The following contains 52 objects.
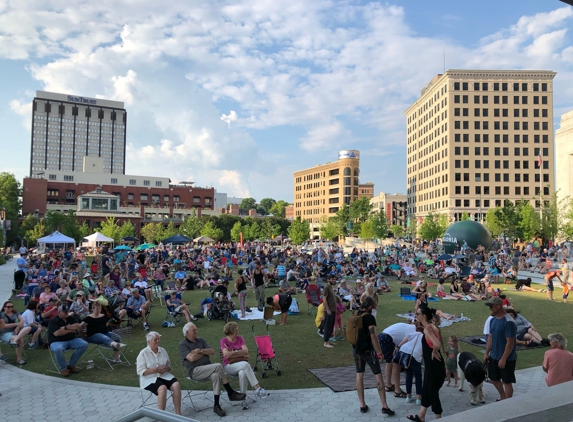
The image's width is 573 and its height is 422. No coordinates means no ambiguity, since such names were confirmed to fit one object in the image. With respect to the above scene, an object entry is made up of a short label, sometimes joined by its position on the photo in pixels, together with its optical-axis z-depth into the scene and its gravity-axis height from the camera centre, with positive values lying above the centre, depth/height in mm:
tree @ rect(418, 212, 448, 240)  66750 +856
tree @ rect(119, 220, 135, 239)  64475 +500
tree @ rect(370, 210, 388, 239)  79756 +1498
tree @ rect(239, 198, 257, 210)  194375 +13605
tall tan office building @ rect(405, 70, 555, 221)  87938 +20472
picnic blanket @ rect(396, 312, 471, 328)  13497 -2738
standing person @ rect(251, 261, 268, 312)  15461 -1777
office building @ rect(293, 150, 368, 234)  123750 +14266
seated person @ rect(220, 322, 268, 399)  7320 -2193
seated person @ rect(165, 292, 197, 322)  13630 -2311
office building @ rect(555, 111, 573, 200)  57062 +10799
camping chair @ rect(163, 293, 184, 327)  13841 -2710
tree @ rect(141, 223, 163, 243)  70706 +223
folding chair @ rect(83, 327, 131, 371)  9586 -2857
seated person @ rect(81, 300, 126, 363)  9570 -2185
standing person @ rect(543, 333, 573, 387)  6434 -1893
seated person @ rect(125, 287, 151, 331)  13086 -2242
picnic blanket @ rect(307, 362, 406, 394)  7994 -2787
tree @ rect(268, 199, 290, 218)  181000 +10910
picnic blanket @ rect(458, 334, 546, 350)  10672 -2703
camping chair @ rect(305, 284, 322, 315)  15539 -2176
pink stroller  8730 -2350
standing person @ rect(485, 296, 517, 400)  6590 -1752
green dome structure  40500 +2
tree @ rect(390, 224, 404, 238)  97375 +1197
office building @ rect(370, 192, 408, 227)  125188 +8893
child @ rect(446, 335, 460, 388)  8047 -2306
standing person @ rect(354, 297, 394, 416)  6695 -1855
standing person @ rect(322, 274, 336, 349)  11016 -1954
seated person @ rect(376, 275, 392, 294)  21406 -2535
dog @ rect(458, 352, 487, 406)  7012 -2250
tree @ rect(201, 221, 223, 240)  73394 +326
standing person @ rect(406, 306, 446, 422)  6000 -1827
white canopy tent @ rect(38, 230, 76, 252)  30688 -450
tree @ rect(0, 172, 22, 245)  67875 +6367
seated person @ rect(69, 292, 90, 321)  11992 -2078
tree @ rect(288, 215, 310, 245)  76625 +267
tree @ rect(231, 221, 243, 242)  83125 +579
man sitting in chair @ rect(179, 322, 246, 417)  7035 -2186
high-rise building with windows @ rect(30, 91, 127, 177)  155875 +37660
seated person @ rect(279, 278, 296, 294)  18352 -2270
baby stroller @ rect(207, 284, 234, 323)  14633 -2406
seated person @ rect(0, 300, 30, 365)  9812 -2290
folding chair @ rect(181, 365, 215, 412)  7184 -2872
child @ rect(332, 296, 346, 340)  11755 -2353
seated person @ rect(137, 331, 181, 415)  6652 -2205
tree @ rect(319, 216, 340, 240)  93562 +858
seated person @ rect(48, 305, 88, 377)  8906 -2287
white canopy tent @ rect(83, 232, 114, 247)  34719 -402
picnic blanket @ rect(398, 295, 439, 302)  18659 -2740
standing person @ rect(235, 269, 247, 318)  14711 -1921
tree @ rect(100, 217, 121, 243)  59188 +288
